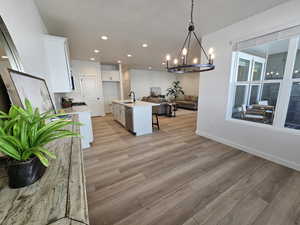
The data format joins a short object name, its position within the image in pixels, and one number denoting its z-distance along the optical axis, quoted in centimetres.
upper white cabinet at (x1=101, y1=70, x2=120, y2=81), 619
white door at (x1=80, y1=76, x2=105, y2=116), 564
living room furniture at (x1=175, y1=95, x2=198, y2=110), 736
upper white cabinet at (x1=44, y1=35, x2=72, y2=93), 235
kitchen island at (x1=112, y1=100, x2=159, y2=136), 353
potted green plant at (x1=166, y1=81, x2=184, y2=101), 956
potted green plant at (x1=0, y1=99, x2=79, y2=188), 57
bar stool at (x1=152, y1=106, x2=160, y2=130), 419
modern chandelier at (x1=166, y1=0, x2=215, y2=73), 169
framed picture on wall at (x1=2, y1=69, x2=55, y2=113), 92
